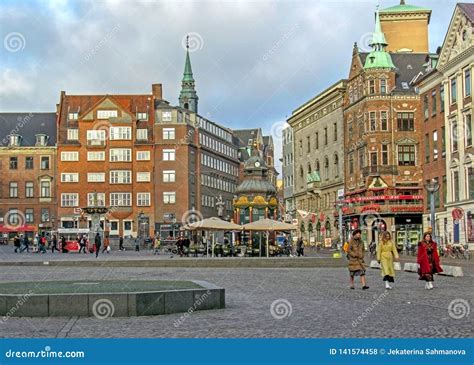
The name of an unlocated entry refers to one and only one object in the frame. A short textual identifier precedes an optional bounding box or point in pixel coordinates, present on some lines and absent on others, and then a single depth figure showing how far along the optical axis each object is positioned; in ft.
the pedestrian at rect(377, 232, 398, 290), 75.41
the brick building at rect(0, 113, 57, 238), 345.92
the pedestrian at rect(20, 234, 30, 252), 236.86
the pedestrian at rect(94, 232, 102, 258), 172.14
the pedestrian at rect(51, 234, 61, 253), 235.40
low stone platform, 48.78
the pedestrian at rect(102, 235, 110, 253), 224.53
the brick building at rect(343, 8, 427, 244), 256.32
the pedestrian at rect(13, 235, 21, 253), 231.61
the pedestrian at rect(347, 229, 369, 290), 75.82
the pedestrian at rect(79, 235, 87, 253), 227.44
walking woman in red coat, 75.82
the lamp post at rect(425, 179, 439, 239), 132.26
